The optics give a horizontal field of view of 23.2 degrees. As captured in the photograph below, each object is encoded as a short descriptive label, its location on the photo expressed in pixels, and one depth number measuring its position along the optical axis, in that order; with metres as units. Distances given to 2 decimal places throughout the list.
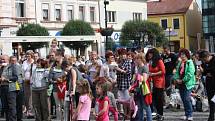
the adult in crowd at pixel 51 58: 13.38
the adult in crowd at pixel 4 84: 13.54
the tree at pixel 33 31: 43.17
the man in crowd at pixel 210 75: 12.66
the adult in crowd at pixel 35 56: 14.75
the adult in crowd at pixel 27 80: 15.22
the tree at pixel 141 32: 57.09
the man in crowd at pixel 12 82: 13.34
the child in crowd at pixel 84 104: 10.02
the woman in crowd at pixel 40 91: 13.38
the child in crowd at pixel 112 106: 11.17
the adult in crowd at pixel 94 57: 15.40
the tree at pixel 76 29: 48.72
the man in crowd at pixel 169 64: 18.08
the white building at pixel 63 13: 48.69
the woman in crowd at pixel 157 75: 13.34
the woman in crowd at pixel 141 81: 12.30
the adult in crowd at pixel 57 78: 12.73
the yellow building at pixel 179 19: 78.62
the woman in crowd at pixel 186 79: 13.27
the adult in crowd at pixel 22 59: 16.73
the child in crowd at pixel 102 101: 10.13
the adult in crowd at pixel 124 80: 13.49
